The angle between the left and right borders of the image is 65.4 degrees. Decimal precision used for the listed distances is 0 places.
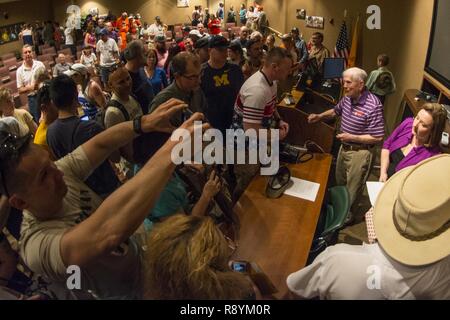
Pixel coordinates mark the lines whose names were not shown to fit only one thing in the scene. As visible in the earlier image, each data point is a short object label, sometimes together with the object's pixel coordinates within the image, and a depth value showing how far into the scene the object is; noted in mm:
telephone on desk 4861
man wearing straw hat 1341
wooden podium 3492
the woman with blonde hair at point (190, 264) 1011
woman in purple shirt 2559
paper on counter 2664
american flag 7691
